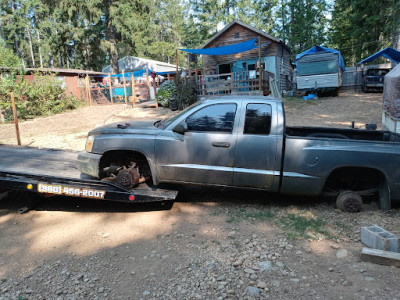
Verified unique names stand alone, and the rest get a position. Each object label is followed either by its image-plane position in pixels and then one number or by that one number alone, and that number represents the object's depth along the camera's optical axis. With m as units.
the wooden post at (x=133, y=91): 18.84
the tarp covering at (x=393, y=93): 6.61
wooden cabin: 21.91
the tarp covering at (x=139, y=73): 31.13
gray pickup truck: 3.97
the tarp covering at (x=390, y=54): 18.89
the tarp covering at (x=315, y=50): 19.10
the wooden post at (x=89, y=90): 21.68
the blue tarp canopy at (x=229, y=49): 17.98
